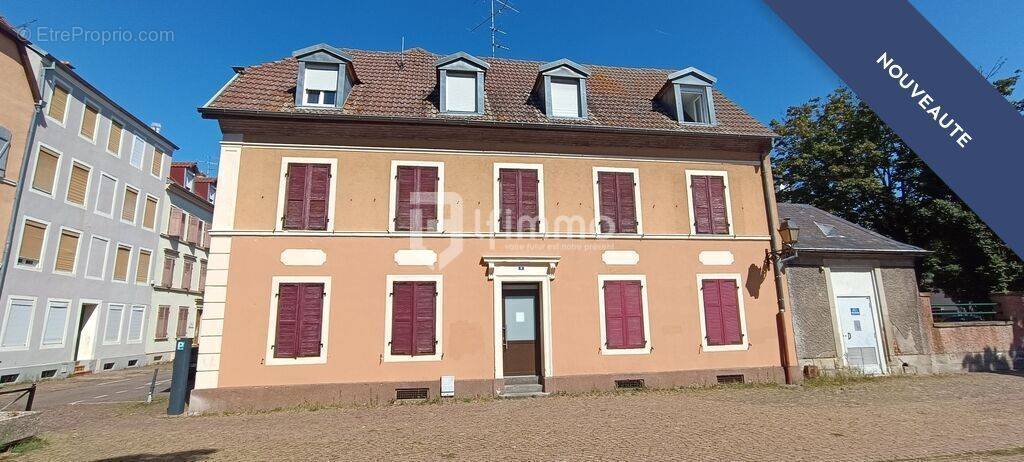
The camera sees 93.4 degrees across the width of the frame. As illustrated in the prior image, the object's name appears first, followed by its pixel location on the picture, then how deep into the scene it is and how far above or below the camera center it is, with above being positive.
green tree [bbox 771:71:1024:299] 18.33 +5.46
